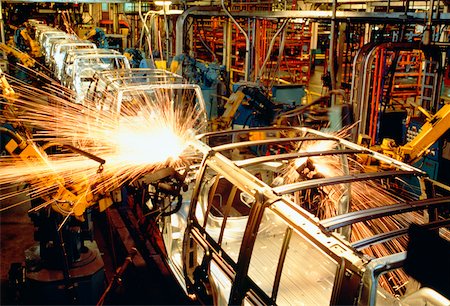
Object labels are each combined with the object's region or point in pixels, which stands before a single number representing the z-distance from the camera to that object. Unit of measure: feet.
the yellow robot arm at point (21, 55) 44.00
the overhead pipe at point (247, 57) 39.55
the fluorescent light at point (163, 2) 37.65
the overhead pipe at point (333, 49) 28.37
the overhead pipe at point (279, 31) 35.34
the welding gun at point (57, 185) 12.57
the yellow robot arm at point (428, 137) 19.65
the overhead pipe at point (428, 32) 22.25
